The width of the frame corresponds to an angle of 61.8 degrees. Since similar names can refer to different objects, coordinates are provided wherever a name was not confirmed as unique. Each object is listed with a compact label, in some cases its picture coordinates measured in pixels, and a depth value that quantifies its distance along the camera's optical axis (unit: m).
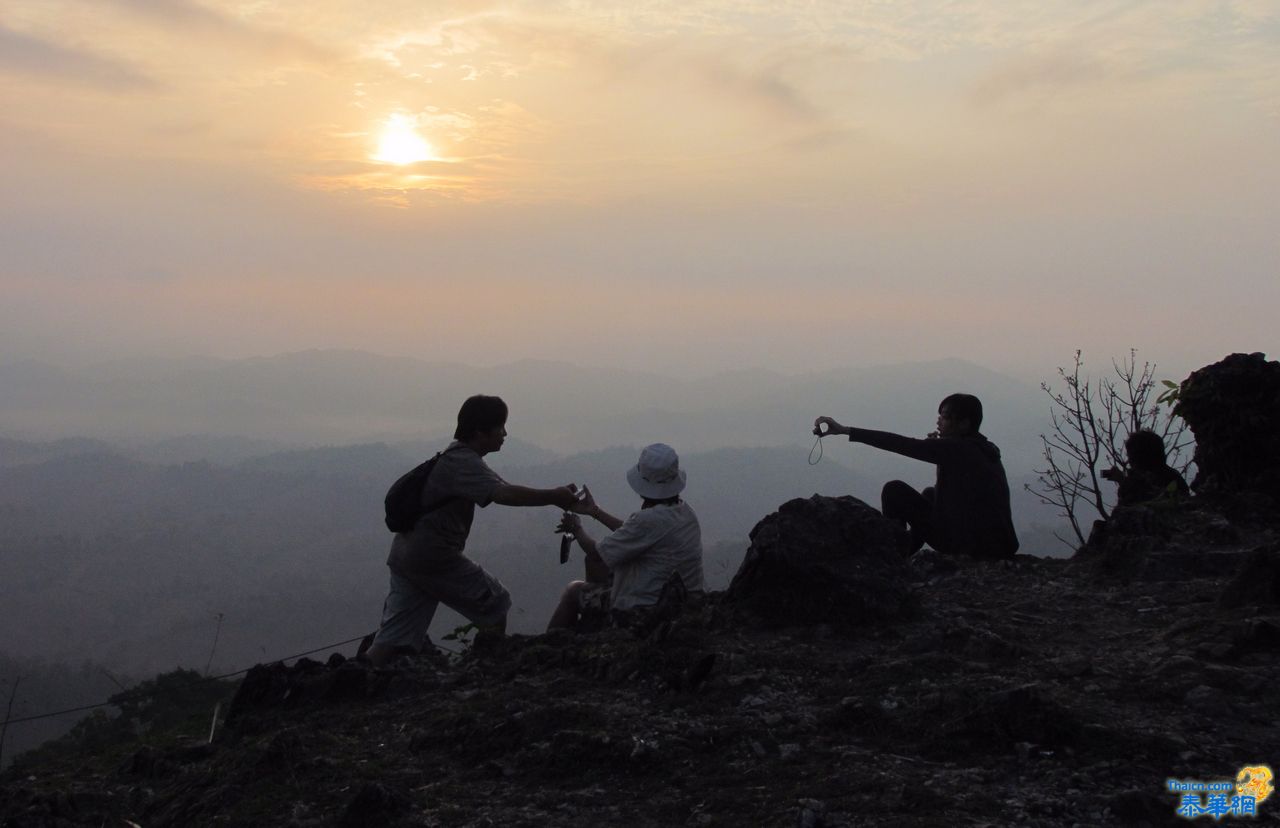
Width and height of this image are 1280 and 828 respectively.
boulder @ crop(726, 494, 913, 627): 6.96
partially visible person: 9.99
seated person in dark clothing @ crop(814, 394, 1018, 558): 8.73
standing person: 7.60
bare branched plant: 13.77
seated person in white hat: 7.42
